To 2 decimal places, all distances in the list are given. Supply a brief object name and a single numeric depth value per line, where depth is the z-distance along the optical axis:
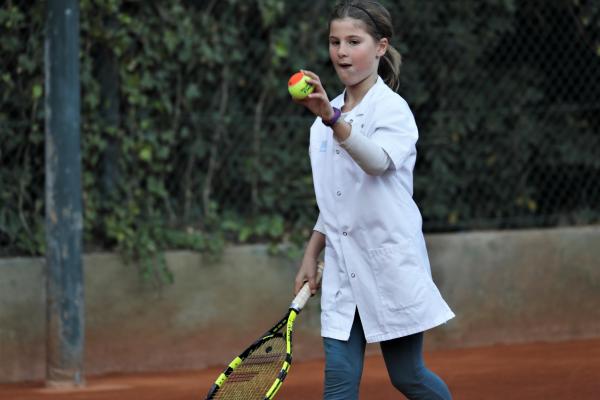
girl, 7.61
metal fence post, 11.89
